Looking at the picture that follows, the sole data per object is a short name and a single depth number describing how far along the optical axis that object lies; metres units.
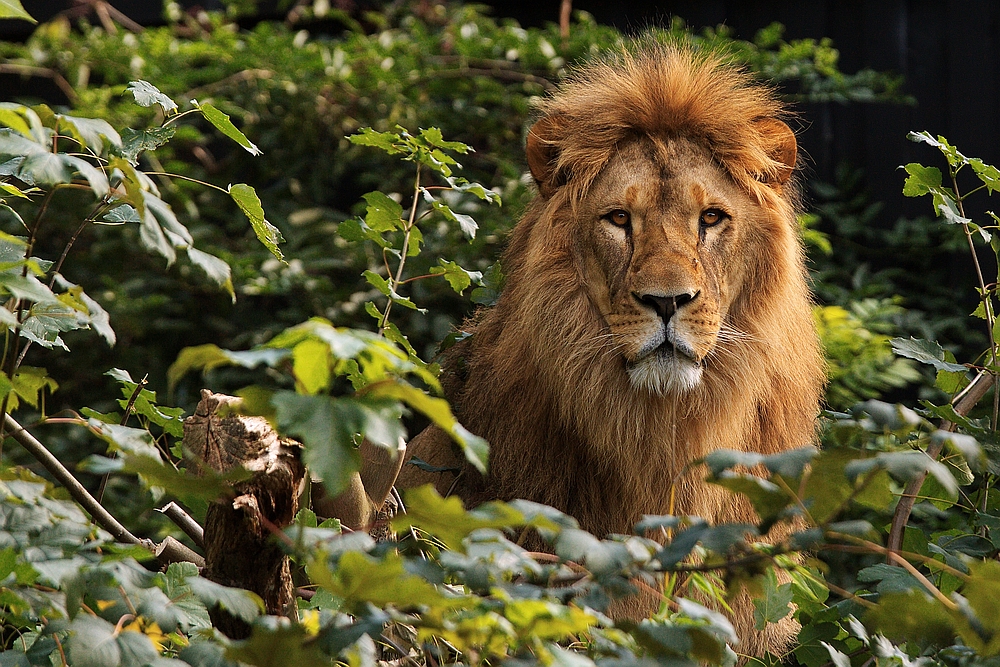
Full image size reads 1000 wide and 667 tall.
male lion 16.36
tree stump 15.83
